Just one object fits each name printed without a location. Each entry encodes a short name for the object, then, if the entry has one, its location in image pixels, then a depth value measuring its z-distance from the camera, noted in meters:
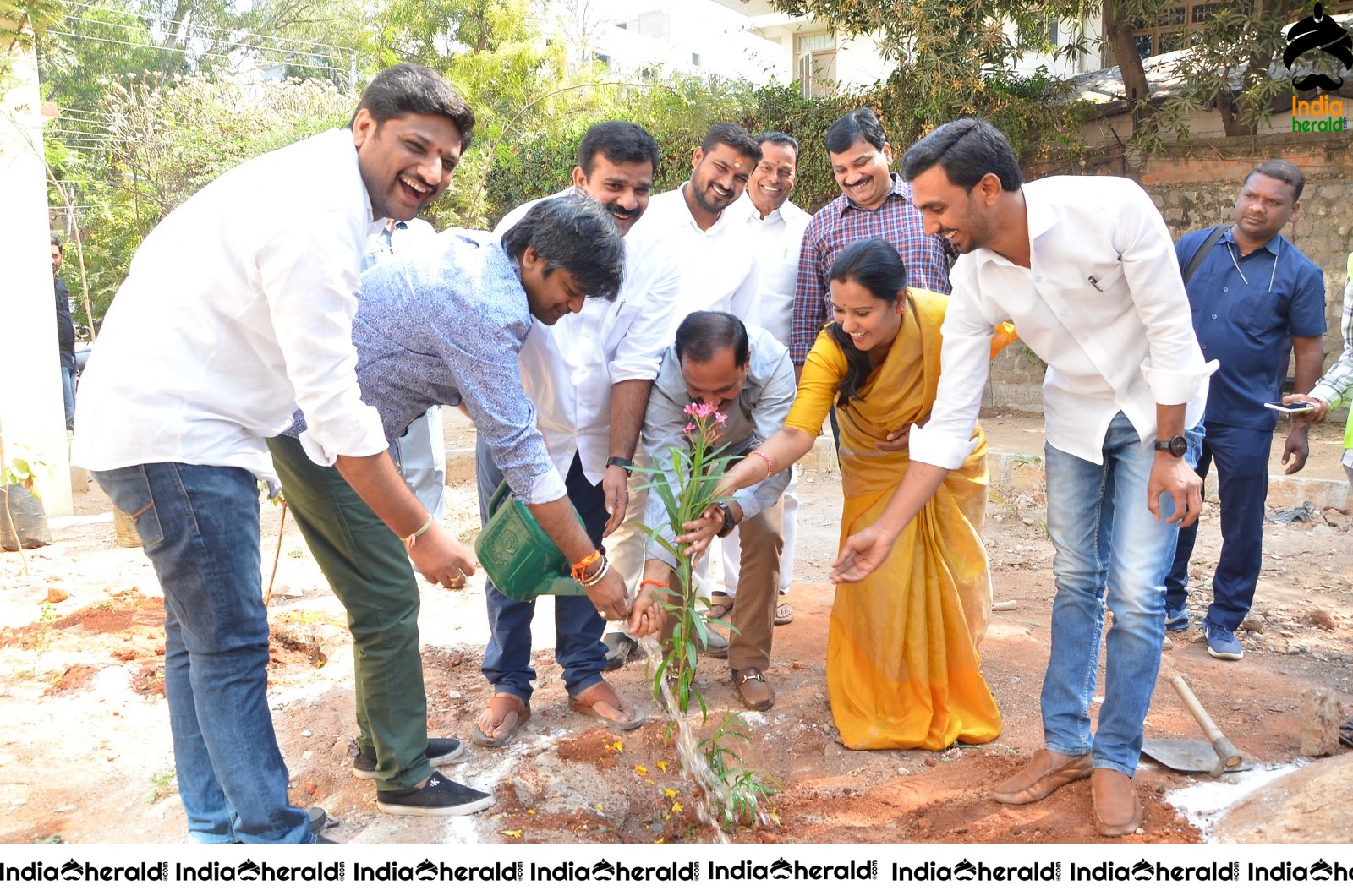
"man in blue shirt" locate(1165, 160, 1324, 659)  4.26
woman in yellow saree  3.29
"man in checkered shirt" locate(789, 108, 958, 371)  4.16
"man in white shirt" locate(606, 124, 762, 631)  4.09
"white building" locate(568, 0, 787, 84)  29.58
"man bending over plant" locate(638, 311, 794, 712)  3.21
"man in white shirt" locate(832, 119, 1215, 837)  2.58
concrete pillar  6.72
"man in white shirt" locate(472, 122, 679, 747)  3.42
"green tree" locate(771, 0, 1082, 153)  9.62
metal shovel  3.06
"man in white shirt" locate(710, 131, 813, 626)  4.58
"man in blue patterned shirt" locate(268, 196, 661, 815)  2.54
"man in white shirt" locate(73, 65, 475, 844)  2.09
